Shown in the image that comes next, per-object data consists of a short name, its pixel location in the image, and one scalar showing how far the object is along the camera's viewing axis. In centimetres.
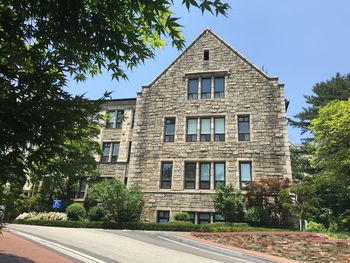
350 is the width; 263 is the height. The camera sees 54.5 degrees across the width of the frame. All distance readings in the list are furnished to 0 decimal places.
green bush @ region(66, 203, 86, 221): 2637
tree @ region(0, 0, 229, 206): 396
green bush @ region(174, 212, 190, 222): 2506
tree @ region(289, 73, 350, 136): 4159
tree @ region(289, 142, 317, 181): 4220
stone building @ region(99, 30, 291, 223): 2652
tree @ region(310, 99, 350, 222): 2541
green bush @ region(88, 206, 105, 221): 2586
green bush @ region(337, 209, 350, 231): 2688
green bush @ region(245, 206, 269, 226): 2319
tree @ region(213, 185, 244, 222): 2398
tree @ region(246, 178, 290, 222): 2352
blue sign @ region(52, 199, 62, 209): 2771
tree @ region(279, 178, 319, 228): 2073
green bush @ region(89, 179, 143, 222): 2438
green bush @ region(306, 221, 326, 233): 2449
